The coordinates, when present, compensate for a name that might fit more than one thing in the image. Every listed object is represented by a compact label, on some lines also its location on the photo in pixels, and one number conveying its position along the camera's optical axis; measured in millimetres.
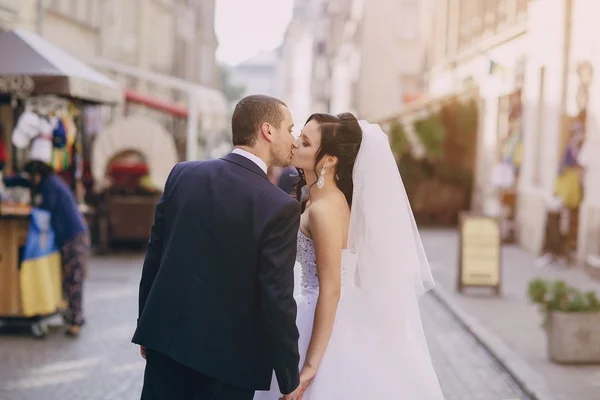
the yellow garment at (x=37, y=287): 8852
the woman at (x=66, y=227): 8883
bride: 3850
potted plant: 7750
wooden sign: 12266
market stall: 8922
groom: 3371
